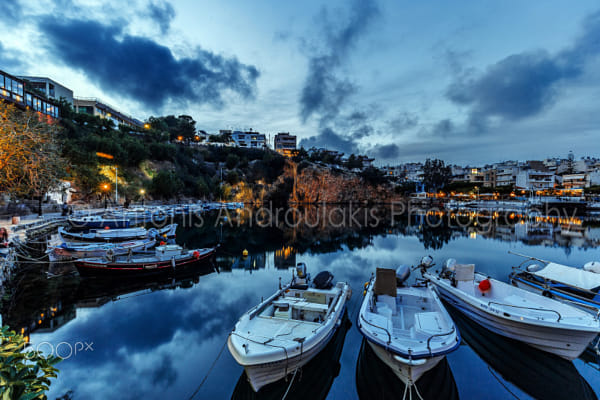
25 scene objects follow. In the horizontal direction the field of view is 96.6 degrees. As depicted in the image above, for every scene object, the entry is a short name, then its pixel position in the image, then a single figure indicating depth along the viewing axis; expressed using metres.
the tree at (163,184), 48.03
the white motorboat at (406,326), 4.92
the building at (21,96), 32.66
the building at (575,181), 71.86
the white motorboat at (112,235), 18.14
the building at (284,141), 98.88
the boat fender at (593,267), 9.48
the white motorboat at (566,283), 8.19
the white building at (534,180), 74.06
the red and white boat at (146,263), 11.83
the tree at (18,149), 11.31
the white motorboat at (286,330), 4.91
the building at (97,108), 61.56
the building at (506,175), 82.69
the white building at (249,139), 97.44
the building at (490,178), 89.44
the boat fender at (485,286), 8.42
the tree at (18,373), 2.64
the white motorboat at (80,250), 14.15
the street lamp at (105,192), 36.59
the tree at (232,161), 72.81
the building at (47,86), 48.34
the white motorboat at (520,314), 5.90
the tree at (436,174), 79.81
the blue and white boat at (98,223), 21.41
